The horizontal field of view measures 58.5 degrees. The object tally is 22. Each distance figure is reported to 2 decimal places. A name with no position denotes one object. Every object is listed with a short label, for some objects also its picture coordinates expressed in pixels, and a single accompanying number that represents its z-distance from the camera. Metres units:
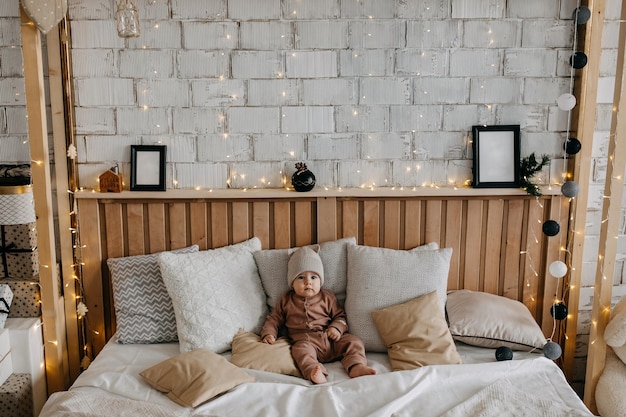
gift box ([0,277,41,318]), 2.55
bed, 2.03
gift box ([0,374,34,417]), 2.31
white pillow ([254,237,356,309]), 2.65
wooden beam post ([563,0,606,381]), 2.59
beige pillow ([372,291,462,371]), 2.29
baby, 2.39
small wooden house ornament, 2.68
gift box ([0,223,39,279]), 2.56
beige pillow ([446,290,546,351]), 2.44
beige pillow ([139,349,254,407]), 2.03
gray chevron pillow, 2.57
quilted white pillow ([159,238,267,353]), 2.43
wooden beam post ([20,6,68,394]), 2.40
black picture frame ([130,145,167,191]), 2.71
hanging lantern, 2.19
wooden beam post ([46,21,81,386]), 2.62
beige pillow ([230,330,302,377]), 2.28
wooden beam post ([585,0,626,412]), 2.33
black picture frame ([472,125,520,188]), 2.73
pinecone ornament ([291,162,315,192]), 2.67
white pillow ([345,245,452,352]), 2.50
